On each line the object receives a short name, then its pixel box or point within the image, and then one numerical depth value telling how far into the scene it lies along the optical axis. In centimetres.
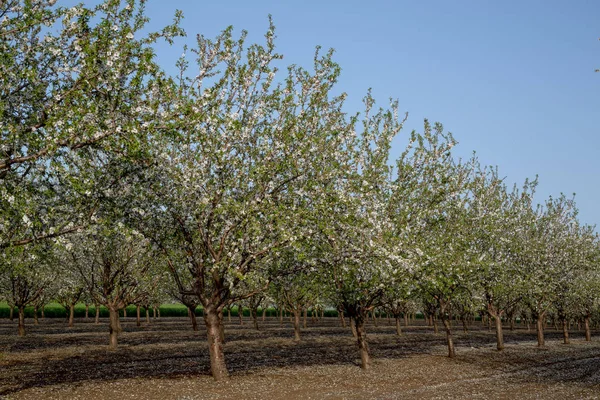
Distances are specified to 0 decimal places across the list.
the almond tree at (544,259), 4819
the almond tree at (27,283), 5008
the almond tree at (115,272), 4097
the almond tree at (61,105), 1689
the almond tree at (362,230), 2630
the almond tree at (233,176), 2336
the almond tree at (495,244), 4028
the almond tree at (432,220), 2852
